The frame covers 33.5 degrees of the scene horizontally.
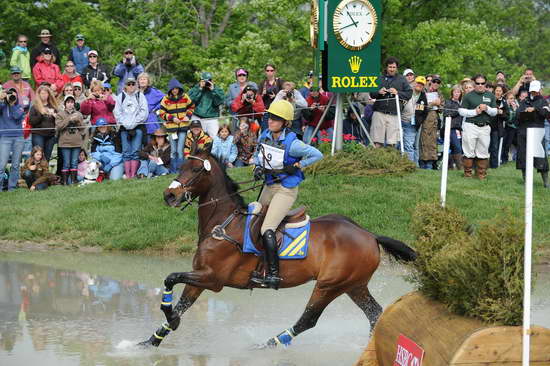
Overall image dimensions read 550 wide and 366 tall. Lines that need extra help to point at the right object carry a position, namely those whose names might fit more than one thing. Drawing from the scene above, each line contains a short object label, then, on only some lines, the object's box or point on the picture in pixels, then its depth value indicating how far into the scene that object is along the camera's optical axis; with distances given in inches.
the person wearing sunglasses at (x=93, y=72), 866.1
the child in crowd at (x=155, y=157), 795.4
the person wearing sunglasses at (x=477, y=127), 780.6
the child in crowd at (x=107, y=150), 794.2
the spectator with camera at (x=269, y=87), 807.1
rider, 414.0
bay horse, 414.3
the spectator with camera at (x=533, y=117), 745.6
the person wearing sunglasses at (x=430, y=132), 825.5
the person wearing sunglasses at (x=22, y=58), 881.5
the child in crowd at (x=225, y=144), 774.5
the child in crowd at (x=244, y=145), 797.9
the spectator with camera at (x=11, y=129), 765.3
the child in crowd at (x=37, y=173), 778.2
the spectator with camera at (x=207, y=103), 808.3
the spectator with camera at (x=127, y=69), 874.8
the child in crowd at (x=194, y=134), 743.2
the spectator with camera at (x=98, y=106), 797.9
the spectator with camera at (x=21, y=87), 799.7
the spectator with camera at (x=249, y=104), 796.0
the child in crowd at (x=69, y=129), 773.3
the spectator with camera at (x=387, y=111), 781.9
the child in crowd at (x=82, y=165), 794.8
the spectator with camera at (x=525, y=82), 861.8
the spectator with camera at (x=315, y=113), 814.5
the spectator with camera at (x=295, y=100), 772.5
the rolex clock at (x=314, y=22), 737.6
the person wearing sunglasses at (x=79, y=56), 911.0
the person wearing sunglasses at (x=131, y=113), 791.7
